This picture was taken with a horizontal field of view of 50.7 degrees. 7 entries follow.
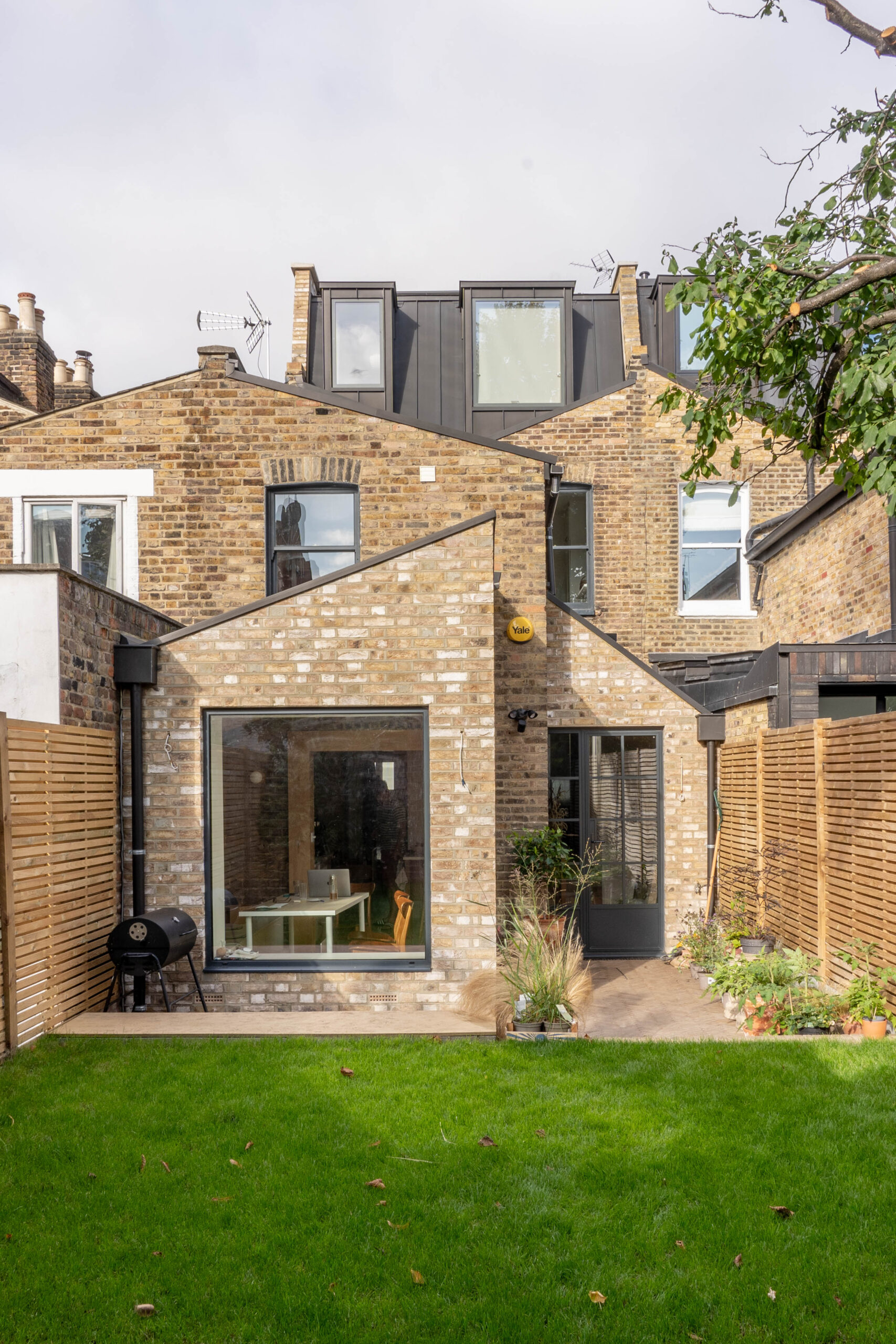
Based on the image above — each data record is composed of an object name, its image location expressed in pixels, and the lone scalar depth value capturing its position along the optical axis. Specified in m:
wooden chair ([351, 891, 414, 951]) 7.74
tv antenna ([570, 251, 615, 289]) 16.19
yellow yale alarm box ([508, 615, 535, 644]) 9.71
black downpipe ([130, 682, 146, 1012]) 7.64
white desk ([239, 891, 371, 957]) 7.86
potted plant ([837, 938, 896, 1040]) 6.45
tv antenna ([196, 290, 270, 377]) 12.49
